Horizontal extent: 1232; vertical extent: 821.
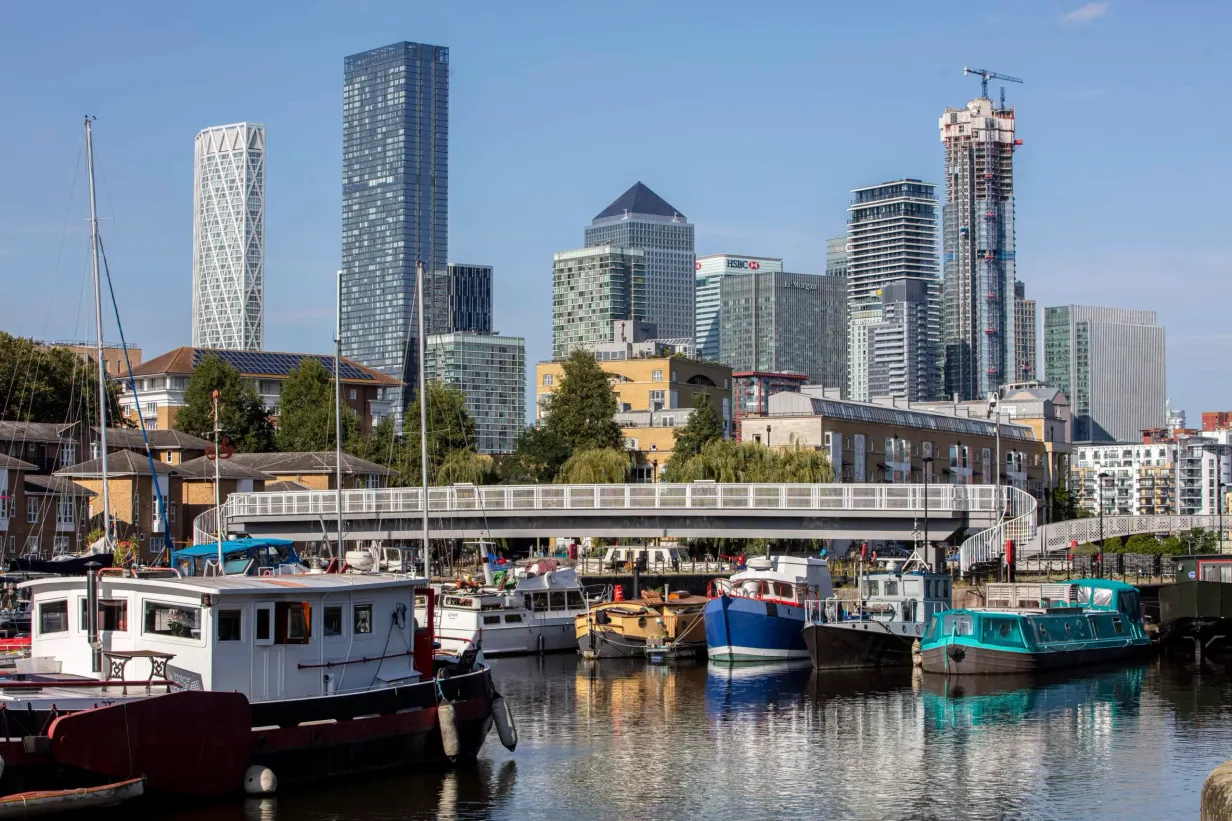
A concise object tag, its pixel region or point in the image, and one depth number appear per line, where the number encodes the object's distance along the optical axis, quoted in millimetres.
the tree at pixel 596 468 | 120312
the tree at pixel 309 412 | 150875
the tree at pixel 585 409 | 147375
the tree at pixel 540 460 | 143750
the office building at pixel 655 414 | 174625
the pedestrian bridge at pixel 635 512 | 76812
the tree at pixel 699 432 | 136875
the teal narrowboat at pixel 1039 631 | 62031
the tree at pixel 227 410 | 151000
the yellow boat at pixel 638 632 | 70125
